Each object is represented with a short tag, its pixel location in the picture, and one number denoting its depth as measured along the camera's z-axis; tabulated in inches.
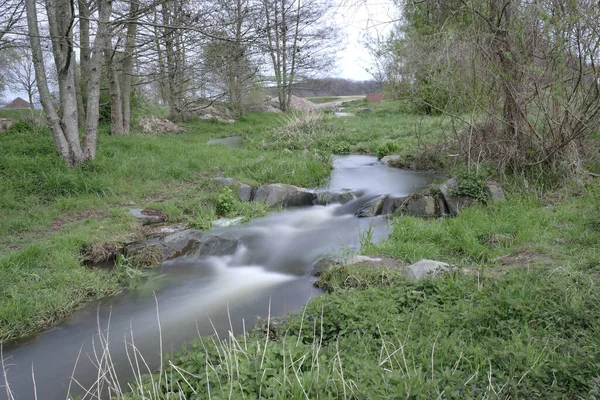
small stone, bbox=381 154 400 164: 504.1
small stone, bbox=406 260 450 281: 197.6
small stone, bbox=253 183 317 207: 374.6
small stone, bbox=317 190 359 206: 380.8
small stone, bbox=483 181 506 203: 307.4
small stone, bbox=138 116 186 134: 675.4
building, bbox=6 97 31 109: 1443.7
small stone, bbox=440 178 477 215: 314.6
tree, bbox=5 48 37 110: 885.2
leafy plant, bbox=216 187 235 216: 341.1
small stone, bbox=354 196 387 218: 344.1
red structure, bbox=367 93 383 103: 1494.5
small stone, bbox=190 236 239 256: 281.4
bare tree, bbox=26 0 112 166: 350.3
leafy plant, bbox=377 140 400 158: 545.3
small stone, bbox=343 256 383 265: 227.8
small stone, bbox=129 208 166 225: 312.5
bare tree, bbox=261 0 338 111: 908.0
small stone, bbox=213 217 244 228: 321.1
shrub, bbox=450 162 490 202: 315.9
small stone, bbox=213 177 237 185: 389.1
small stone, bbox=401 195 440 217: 325.1
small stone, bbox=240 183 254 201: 379.6
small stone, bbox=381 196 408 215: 344.8
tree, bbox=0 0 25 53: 302.0
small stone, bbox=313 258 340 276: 243.0
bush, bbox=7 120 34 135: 521.3
